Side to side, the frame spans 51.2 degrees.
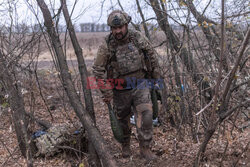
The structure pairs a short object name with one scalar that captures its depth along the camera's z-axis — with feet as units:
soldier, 12.23
